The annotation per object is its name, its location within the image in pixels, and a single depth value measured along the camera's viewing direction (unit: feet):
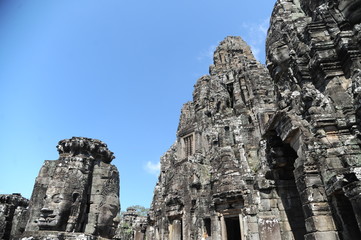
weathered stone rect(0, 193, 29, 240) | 23.92
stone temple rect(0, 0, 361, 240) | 13.03
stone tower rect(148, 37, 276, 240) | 56.03
